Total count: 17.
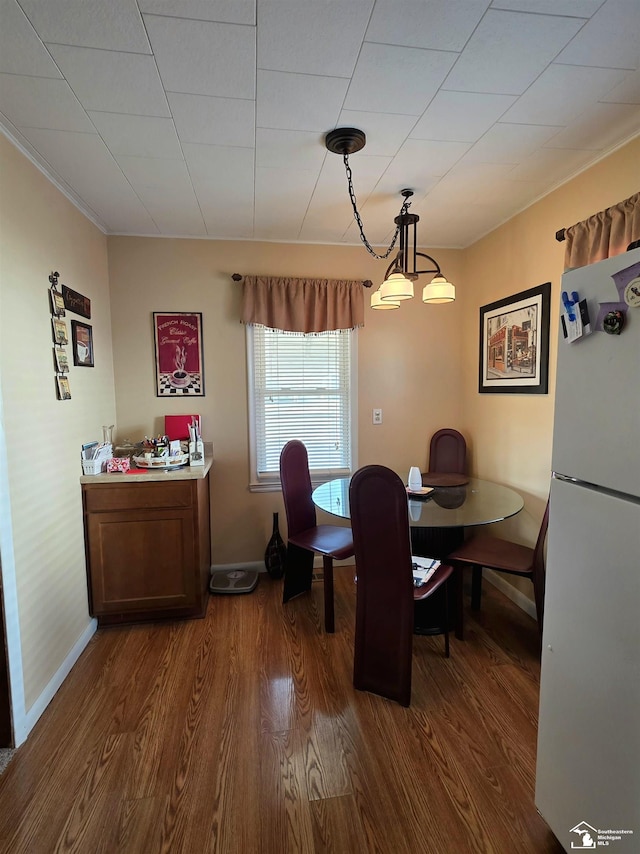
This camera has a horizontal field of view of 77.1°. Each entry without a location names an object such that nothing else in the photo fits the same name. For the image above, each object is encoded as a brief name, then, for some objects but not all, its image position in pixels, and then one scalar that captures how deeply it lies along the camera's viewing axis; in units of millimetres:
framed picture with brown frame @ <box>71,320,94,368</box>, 2346
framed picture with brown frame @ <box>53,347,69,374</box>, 2107
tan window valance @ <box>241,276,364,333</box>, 3029
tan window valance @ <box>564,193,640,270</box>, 1799
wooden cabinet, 2451
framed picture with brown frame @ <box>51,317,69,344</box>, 2104
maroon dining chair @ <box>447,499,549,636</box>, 2148
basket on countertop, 2422
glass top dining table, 2072
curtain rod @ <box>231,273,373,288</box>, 3002
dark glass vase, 3158
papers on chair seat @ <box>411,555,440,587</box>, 2062
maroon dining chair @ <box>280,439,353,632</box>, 2551
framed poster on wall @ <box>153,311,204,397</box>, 3023
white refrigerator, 993
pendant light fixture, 1797
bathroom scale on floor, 2938
